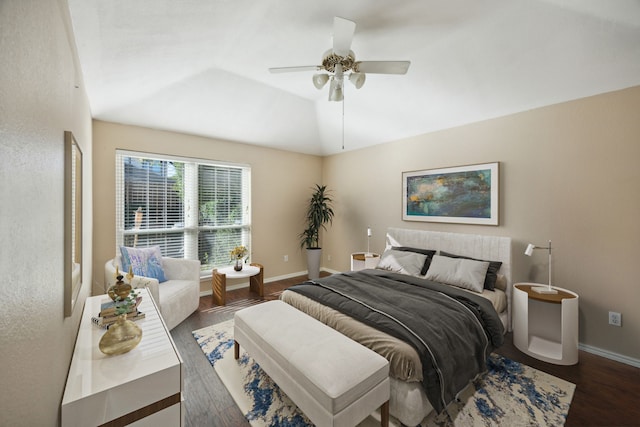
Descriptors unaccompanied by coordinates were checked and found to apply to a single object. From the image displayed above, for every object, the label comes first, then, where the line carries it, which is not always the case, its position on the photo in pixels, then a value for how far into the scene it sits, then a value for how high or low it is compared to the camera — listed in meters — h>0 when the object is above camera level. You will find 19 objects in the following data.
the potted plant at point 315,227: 5.09 -0.32
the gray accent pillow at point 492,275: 2.96 -0.74
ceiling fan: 1.98 +1.24
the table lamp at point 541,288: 2.64 -0.81
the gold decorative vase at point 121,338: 1.45 -0.74
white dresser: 1.18 -0.85
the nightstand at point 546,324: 2.42 -1.18
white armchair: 2.78 -0.95
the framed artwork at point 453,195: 3.30 +0.24
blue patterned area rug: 1.79 -1.44
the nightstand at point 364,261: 4.21 -0.82
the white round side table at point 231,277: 3.75 -1.05
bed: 1.71 -0.87
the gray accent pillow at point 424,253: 3.47 -0.59
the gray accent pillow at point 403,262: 3.44 -0.70
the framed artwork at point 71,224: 1.29 -0.07
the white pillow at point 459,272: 2.89 -0.72
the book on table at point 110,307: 1.70 -0.71
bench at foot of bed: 1.49 -1.01
